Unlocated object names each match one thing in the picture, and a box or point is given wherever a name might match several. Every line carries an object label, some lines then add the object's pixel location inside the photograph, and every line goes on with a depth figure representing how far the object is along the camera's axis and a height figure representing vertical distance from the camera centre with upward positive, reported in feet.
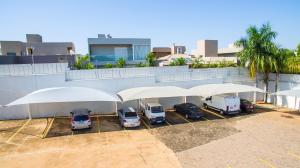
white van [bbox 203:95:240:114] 71.87 -12.06
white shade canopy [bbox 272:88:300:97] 67.69 -8.24
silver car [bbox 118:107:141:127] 60.08 -13.61
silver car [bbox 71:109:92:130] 58.18 -13.48
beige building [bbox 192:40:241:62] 210.18 +18.81
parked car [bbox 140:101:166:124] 63.62 -12.95
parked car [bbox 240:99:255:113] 75.92 -13.46
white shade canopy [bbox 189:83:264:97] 72.28 -7.26
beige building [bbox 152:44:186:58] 247.09 +21.82
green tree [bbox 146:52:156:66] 109.19 +5.16
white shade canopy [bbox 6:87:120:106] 57.26 -6.87
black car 68.64 -13.70
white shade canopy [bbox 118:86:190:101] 65.21 -7.27
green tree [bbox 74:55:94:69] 89.69 +3.37
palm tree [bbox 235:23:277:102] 83.46 +7.33
